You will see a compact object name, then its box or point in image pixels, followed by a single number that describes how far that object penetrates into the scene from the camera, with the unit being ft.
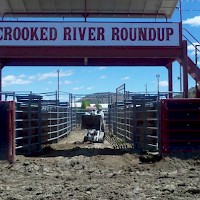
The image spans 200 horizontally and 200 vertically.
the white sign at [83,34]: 49.78
